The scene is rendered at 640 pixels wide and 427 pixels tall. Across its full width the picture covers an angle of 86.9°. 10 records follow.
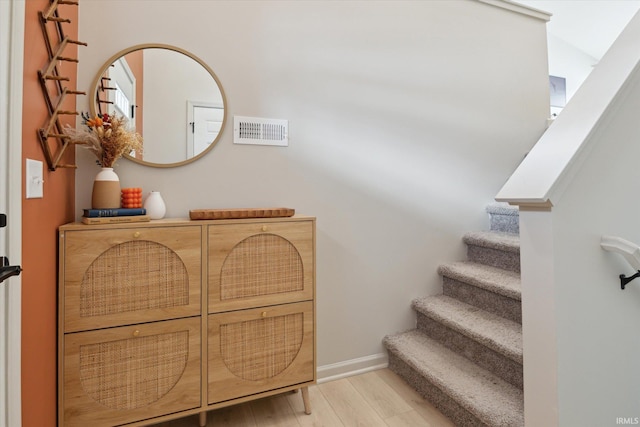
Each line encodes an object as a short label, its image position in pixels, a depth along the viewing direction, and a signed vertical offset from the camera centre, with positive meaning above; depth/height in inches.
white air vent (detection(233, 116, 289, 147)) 71.8 +19.3
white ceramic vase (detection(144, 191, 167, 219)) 62.1 +2.6
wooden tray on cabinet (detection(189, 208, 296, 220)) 58.1 +1.2
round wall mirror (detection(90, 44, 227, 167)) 63.0 +23.5
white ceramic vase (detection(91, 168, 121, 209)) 57.1 +5.0
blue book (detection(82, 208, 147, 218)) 53.5 +1.4
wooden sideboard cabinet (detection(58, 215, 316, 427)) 50.8 -16.1
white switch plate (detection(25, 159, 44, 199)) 39.6 +5.1
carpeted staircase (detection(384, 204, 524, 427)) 59.3 -25.7
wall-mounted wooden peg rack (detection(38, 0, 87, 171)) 44.1 +18.9
